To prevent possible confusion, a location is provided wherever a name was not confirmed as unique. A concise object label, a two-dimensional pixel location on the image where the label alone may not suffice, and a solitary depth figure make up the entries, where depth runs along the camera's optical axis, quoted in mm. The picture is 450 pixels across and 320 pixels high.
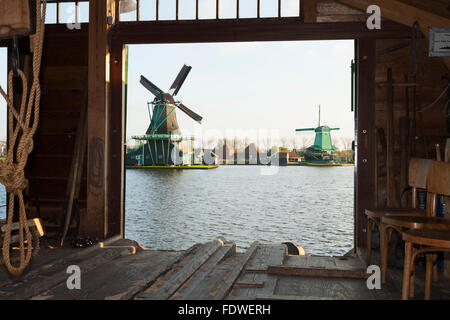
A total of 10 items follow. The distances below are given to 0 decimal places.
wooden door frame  3994
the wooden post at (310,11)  4023
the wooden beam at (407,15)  3480
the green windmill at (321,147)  55219
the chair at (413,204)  2931
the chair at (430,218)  2443
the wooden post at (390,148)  3828
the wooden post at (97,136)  4195
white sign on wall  3404
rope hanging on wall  1603
